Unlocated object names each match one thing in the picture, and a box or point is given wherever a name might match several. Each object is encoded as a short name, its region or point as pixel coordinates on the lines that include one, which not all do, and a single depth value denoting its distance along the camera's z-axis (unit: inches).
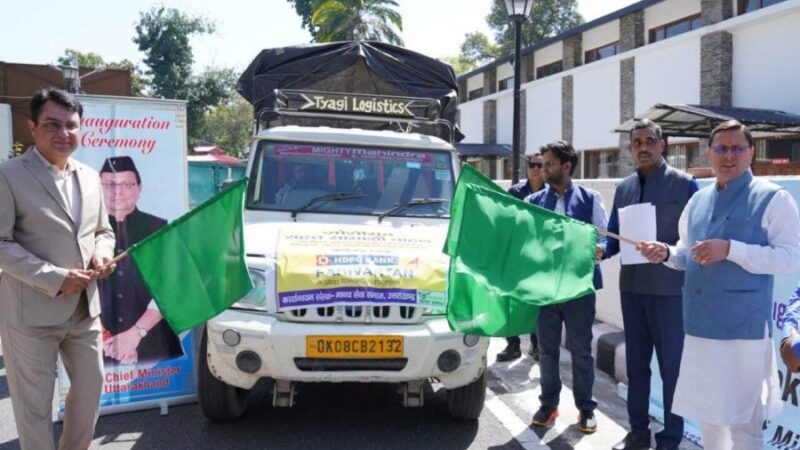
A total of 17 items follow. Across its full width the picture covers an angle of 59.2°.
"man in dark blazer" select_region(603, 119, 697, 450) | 170.9
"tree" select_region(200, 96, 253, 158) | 3085.6
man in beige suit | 131.2
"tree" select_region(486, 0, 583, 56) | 1977.1
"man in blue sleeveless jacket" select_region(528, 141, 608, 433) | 195.0
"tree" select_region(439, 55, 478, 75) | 2476.7
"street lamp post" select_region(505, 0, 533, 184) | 372.5
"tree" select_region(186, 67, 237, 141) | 1748.3
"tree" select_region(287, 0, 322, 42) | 1414.9
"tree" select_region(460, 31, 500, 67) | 2461.9
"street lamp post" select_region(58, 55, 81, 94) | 709.3
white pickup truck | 171.6
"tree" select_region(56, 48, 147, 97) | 1820.9
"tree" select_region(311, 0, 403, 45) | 1098.1
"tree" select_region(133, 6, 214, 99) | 1672.0
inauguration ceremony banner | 204.7
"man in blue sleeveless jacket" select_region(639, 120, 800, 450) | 127.0
